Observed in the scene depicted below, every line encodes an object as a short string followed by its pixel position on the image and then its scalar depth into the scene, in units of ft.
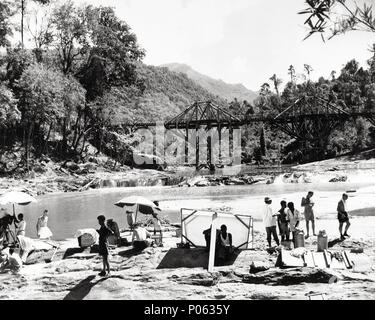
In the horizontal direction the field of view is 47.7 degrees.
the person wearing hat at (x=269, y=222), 36.70
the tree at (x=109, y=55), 156.87
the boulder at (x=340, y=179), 112.47
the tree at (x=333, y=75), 307.46
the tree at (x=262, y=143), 222.67
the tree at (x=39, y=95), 123.75
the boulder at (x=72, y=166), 145.38
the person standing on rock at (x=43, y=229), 44.60
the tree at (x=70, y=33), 143.54
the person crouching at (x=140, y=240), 36.94
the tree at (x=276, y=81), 337.72
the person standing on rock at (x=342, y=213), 39.34
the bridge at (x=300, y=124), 197.57
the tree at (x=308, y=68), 294.25
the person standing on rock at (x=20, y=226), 40.32
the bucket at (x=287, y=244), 35.37
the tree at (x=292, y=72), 326.89
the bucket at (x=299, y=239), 35.65
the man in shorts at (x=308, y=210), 41.09
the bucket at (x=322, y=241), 34.01
